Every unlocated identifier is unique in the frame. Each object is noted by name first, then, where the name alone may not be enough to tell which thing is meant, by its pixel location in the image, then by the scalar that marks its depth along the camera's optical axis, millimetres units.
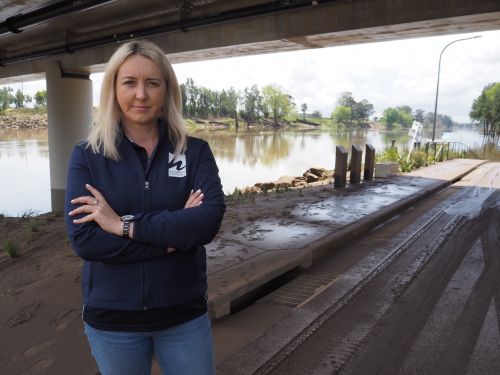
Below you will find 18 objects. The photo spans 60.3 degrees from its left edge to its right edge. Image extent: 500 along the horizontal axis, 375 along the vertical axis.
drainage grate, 4531
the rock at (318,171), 17656
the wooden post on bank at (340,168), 11562
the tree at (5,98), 87312
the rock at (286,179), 16609
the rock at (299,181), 16234
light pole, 25641
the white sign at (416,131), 20844
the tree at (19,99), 91938
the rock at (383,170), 14000
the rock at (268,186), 15391
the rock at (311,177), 16953
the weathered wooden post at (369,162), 13344
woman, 1717
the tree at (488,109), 57000
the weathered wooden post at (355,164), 12118
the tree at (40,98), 98062
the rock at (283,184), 15455
